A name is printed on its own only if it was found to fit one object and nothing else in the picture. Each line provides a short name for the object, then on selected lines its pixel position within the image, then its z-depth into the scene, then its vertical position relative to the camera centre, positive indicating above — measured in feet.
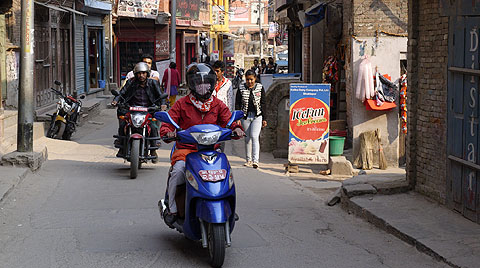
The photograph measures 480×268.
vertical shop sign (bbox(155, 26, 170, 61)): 120.98 +6.07
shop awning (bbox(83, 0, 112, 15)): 80.78 +8.75
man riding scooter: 21.22 -1.12
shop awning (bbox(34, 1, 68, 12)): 57.54 +5.95
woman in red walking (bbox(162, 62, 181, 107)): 73.31 -0.26
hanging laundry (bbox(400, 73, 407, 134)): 45.29 -1.28
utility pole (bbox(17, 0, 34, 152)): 36.32 -0.25
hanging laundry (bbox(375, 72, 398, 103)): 45.03 -0.64
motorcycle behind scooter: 35.53 -2.89
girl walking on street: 41.81 -1.68
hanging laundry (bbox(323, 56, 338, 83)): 52.54 +0.58
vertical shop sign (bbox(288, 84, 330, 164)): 42.34 -3.08
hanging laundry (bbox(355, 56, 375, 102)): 44.62 -0.13
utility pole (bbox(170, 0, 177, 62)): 92.27 +6.40
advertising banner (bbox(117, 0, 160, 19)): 107.96 +11.06
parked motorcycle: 54.80 -3.16
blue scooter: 19.01 -3.11
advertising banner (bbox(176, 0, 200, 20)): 133.28 +13.62
